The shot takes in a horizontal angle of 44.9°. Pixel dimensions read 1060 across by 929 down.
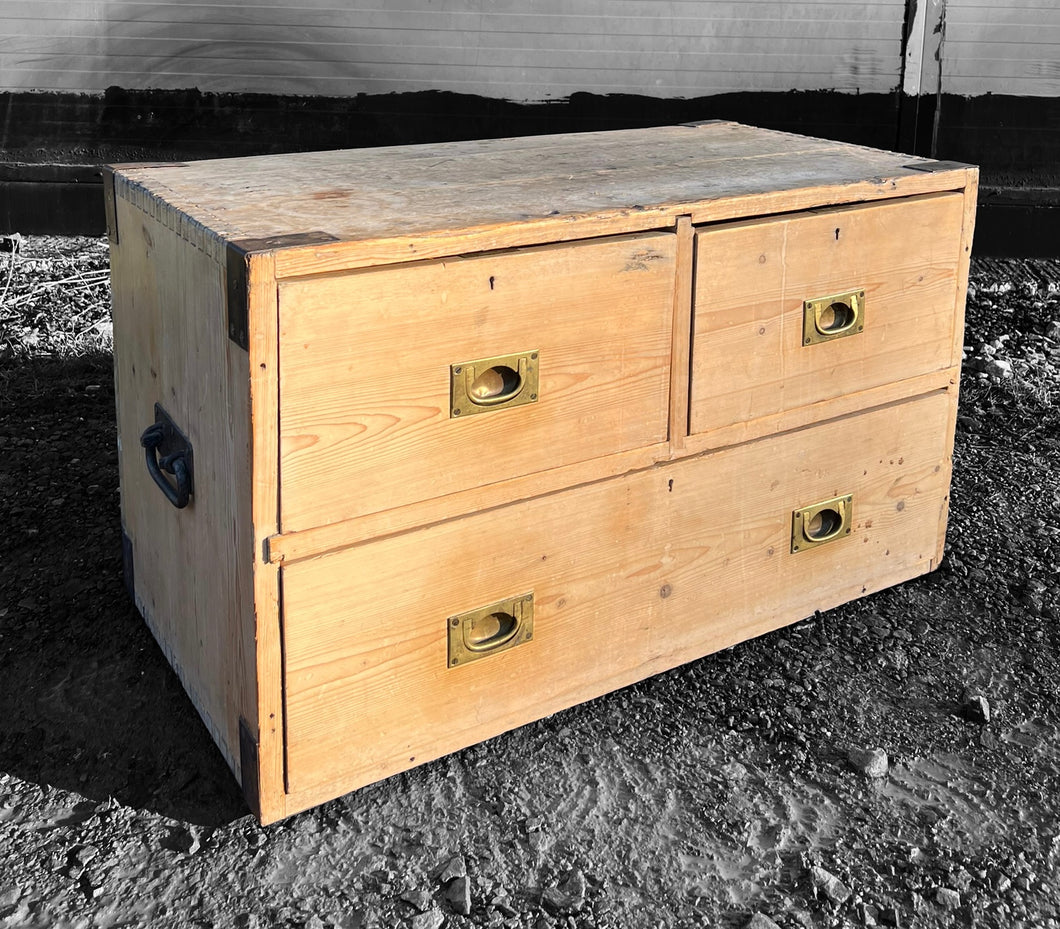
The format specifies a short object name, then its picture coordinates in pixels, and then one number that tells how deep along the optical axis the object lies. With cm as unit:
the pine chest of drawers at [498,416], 182
